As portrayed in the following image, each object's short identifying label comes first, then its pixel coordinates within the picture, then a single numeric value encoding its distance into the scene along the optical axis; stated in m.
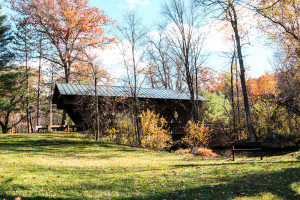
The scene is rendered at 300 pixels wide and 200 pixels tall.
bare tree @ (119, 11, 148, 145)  15.92
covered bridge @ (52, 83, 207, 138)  17.05
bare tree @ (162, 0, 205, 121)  19.05
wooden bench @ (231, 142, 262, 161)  10.22
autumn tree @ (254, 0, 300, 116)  10.32
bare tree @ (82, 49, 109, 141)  15.56
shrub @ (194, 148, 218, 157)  13.84
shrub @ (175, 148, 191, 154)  15.46
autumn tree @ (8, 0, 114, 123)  22.30
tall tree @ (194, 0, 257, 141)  14.93
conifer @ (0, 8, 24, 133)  20.42
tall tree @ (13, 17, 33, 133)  22.89
